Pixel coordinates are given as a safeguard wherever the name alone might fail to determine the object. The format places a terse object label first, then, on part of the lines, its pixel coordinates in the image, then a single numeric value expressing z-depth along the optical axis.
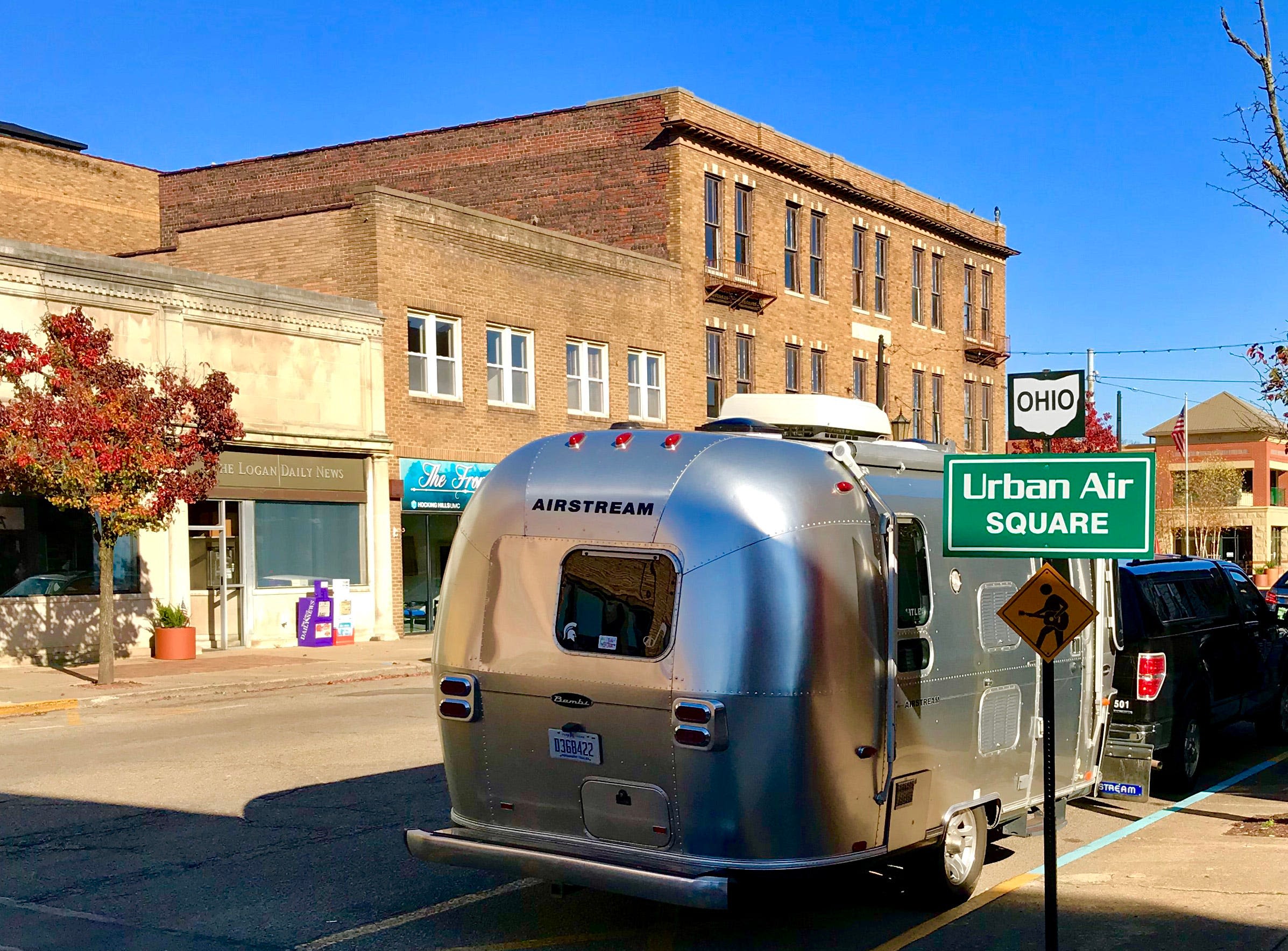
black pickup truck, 10.95
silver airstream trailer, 6.47
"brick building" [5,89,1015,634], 28.55
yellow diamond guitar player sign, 6.44
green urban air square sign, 6.23
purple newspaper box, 25.81
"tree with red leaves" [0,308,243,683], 18.34
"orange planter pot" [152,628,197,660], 22.72
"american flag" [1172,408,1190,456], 51.47
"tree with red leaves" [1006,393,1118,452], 48.56
